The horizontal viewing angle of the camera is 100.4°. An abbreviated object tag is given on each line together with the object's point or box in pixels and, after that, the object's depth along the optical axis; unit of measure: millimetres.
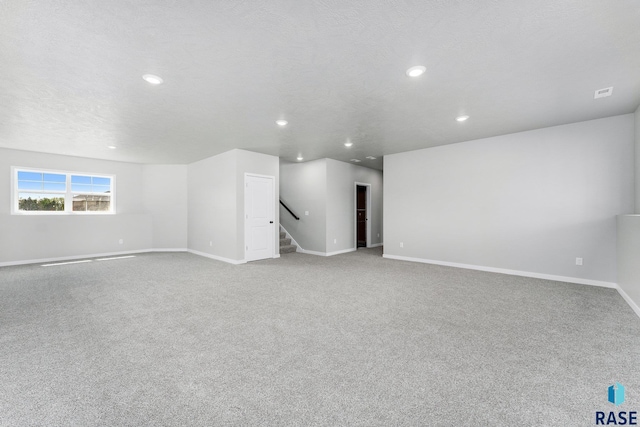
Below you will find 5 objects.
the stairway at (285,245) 7444
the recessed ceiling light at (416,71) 2631
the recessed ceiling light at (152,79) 2756
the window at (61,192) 6117
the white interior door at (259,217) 6267
